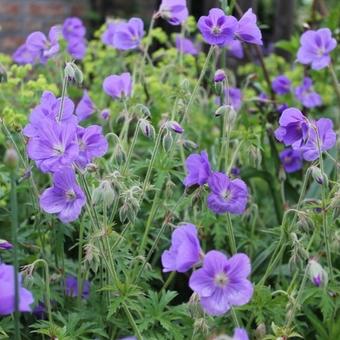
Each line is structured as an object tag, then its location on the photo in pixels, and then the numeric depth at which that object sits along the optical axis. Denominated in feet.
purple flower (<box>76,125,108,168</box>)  3.88
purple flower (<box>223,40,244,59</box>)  5.55
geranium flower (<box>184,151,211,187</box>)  3.86
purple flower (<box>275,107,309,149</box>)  3.94
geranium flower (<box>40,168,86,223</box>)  3.79
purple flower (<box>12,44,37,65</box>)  5.33
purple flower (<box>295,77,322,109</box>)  5.49
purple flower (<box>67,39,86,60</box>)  5.61
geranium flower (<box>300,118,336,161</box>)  3.99
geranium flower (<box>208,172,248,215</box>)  3.84
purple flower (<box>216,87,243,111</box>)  5.38
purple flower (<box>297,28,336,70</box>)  4.87
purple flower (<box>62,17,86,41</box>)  5.66
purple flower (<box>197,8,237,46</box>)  4.06
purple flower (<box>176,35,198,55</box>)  5.46
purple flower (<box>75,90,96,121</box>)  4.82
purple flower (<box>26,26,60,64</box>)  4.80
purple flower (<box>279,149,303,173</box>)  4.99
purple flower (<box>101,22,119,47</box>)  5.30
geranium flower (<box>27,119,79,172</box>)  3.74
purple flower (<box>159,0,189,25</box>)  4.59
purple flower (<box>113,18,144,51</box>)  4.82
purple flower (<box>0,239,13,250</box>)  3.84
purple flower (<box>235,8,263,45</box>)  4.09
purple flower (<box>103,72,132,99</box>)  4.43
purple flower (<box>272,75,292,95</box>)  5.64
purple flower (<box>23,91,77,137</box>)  3.86
